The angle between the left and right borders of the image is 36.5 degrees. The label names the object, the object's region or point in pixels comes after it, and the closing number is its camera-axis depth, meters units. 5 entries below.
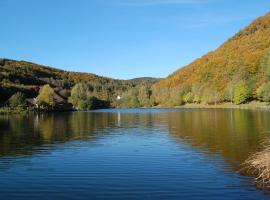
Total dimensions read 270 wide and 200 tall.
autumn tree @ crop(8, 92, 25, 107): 144.38
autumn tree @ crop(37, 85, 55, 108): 157.00
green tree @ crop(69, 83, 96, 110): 197.75
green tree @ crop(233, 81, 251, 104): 151.88
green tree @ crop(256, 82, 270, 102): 128.75
